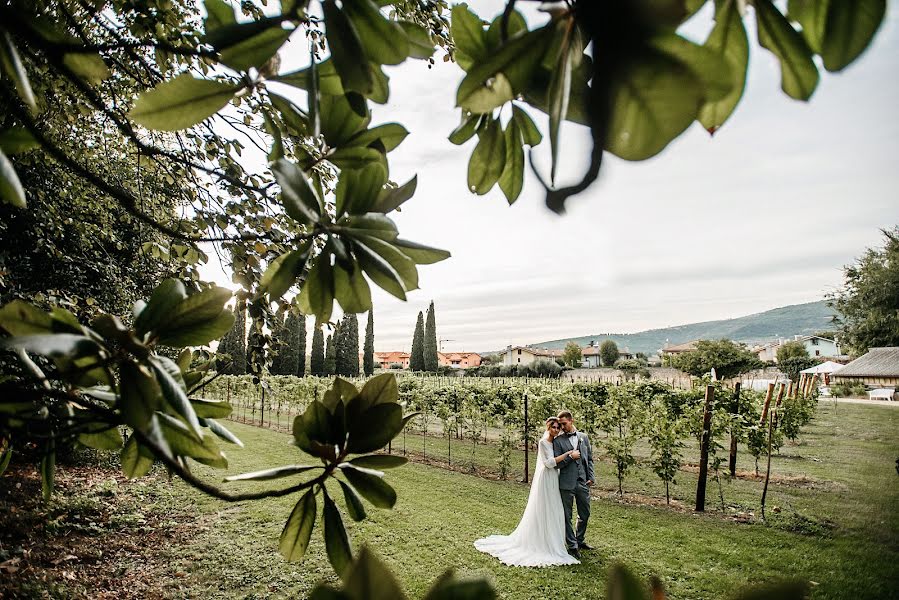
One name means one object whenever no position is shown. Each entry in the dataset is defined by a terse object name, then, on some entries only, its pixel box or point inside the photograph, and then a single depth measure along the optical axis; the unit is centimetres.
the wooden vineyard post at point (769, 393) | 707
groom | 588
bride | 564
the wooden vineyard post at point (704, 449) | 696
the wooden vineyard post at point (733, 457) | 847
